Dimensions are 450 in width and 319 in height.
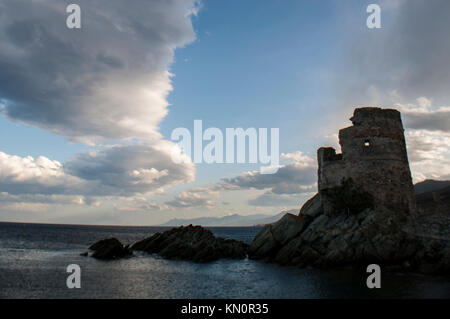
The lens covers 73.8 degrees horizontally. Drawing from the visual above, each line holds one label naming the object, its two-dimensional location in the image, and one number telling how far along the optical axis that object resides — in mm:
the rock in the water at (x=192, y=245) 39750
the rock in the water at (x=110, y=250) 40403
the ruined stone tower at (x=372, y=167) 31781
